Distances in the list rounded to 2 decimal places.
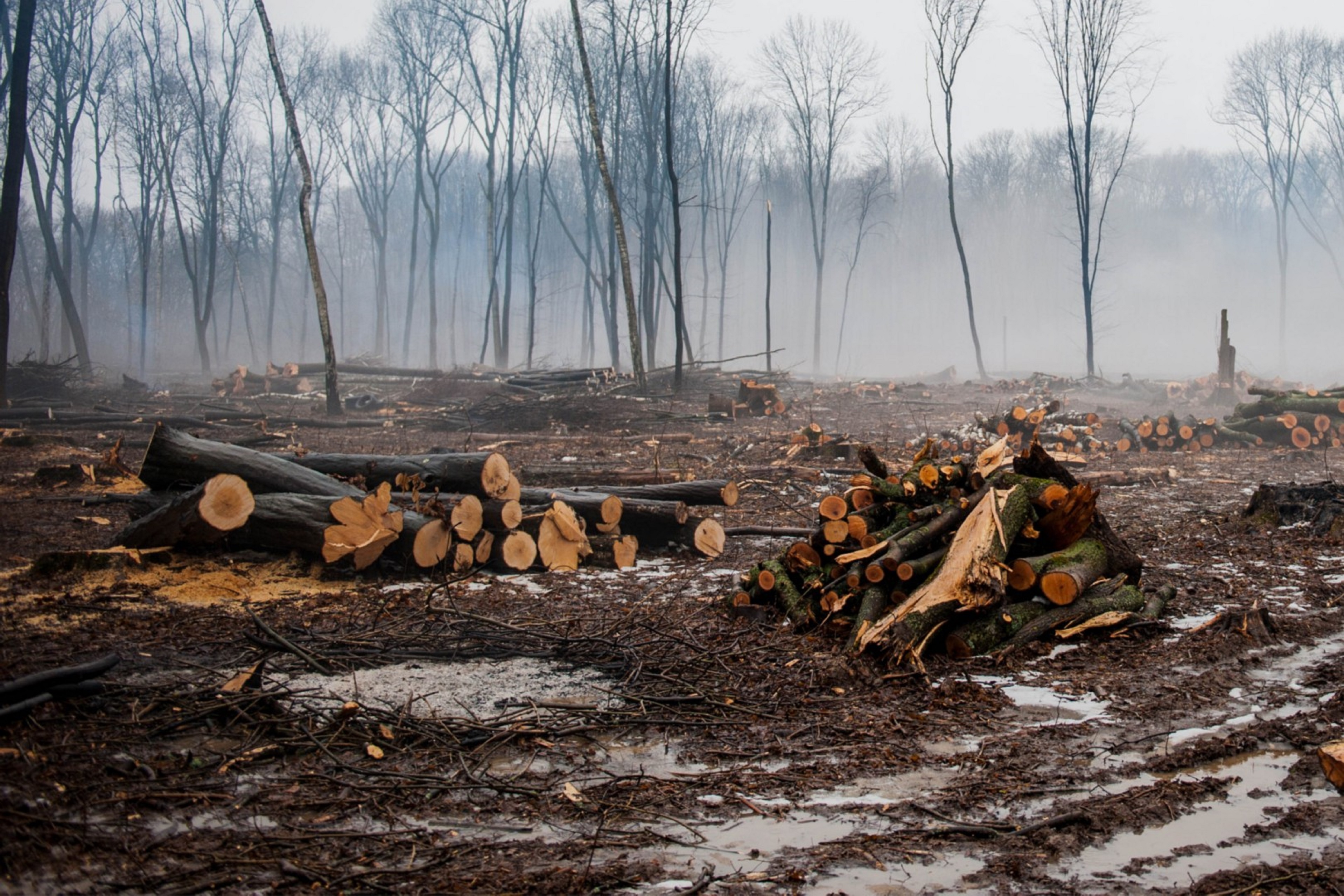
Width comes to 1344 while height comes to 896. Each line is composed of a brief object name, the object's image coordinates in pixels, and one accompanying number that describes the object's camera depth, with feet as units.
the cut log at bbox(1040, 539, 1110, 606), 16.08
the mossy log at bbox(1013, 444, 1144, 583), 17.78
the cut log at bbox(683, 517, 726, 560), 24.57
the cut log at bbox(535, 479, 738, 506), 26.71
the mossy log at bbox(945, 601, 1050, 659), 15.40
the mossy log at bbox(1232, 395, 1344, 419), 46.37
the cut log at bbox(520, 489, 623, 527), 23.72
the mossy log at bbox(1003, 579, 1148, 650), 15.83
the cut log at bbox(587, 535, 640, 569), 23.45
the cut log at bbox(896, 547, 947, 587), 16.31
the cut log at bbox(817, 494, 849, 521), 17.66
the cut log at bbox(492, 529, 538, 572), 22.31
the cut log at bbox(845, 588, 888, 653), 15.53
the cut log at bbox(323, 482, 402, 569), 20.70
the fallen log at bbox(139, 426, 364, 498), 22.39
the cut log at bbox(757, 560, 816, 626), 17.35
